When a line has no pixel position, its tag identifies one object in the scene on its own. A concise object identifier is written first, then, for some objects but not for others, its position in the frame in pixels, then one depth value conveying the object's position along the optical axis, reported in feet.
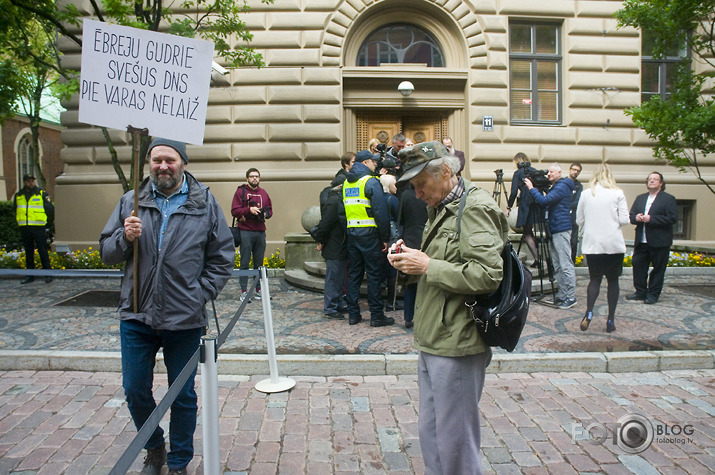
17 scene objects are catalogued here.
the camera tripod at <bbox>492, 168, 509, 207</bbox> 34.14
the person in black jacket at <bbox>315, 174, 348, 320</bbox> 24.86
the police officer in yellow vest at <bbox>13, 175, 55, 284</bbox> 35.88
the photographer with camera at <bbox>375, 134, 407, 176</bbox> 24.58
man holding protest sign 10.82
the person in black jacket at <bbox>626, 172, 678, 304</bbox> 28.58
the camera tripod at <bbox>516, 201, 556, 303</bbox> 27.99
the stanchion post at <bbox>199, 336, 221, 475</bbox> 9.27
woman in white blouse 22.74
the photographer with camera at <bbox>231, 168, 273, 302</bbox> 29.43
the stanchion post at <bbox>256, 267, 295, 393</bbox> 17.15
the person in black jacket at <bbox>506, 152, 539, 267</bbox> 28.14
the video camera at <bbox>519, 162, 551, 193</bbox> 27.30
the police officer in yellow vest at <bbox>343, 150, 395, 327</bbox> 23.24
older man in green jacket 8.96
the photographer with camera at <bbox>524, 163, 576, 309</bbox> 26.84
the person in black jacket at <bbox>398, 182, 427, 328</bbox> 23.35
